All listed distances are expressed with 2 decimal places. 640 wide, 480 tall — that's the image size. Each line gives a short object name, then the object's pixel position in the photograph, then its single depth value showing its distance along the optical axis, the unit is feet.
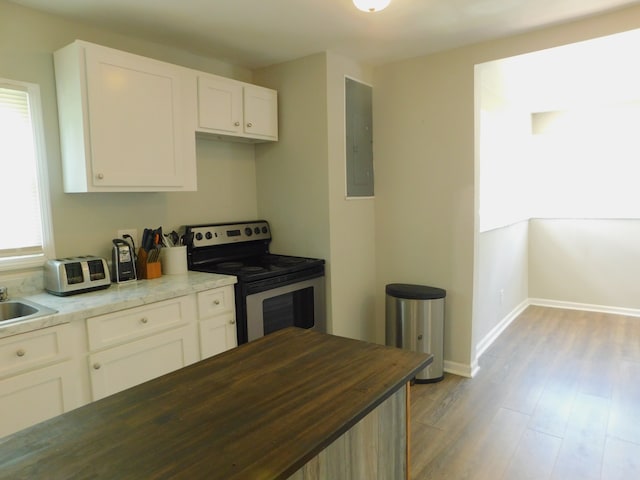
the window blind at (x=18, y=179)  7.06
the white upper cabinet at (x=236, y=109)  8.84
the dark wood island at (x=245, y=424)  2.74
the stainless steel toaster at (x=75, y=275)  6.96
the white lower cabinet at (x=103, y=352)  5.54
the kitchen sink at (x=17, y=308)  6.37
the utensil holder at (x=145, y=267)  8.37
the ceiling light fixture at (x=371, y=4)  6.27
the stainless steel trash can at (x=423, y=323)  10.24
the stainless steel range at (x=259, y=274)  8.37
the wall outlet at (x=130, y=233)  8.50
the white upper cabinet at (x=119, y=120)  7.03
